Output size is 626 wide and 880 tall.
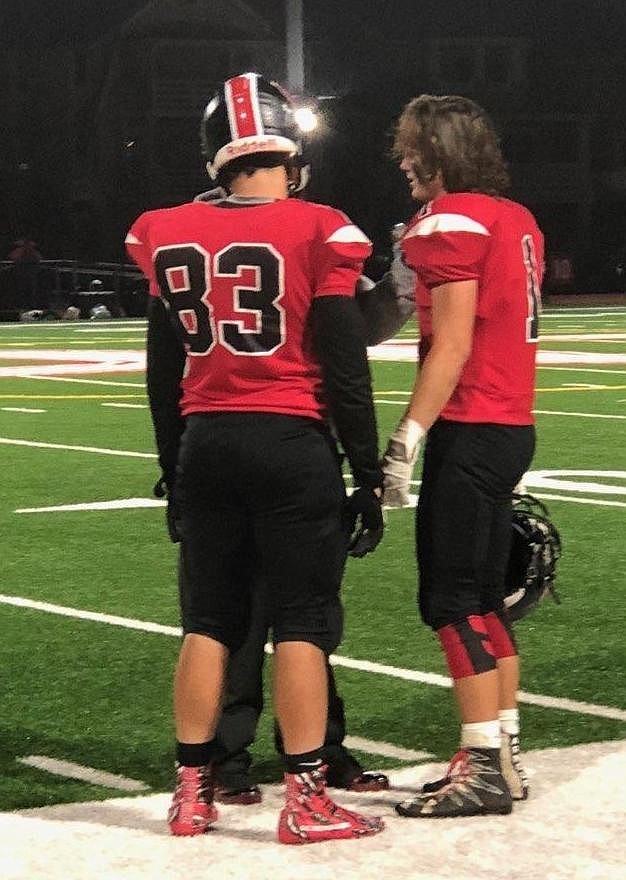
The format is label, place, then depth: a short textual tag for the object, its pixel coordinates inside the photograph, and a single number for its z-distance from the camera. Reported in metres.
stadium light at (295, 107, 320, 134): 30.82
